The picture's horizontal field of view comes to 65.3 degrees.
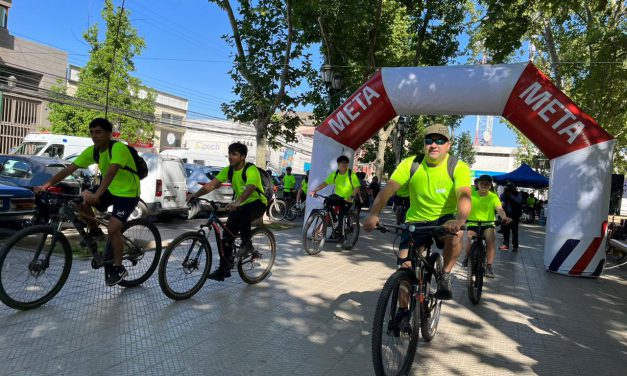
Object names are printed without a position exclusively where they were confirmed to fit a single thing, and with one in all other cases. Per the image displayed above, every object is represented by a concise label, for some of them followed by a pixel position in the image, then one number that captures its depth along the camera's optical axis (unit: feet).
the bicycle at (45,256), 14.66
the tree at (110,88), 94.53
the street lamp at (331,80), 43.98
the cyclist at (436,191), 13.67
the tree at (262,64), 44.93
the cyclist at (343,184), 31.50
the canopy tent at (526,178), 81.30
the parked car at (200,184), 49.09
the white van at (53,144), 69.26
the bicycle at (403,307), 11.08
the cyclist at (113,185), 16.88
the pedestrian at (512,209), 40.98
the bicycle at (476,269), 20.44
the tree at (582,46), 37.47
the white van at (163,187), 40.27
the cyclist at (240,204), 19.19
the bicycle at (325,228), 30.14
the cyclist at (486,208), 24.23
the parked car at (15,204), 22.97
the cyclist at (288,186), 56.14
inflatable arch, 29.14
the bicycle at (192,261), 17.12
